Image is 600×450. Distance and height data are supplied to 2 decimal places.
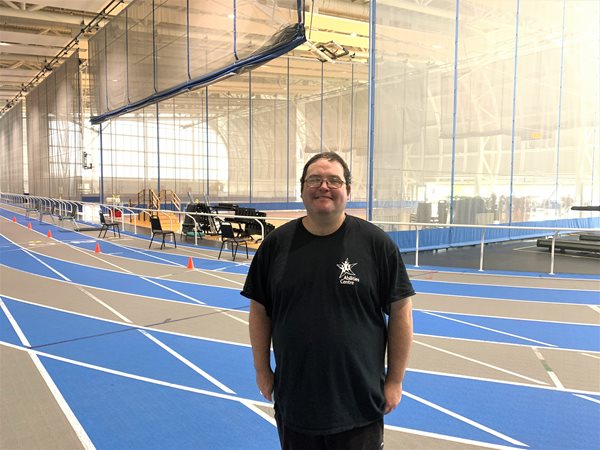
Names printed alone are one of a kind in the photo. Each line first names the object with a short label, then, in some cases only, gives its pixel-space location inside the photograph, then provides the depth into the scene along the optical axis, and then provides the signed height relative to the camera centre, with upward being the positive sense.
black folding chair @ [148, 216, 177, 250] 13.37 -1.05
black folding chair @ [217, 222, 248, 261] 11.27 -1.08
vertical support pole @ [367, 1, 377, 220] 11.82 +2.56
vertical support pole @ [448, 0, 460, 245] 13.06 +2.18
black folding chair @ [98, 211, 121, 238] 15.33 -1.12
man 1.81 -0.51
